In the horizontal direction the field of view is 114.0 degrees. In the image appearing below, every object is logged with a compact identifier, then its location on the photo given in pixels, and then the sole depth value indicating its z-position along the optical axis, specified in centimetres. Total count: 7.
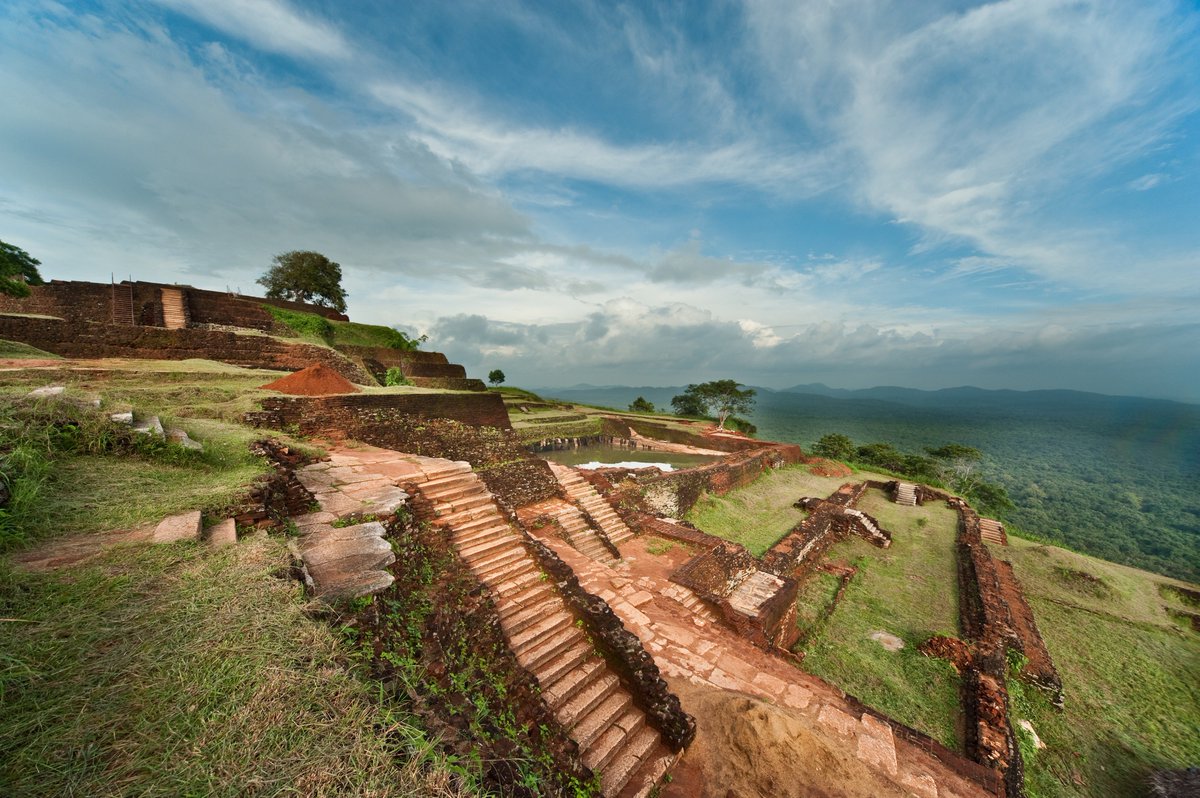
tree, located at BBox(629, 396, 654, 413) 4656
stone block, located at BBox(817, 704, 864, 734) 501
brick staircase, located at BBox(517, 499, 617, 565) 959
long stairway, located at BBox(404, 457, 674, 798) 439
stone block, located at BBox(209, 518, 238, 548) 358
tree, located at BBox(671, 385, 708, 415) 4839
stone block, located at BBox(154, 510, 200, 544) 335
